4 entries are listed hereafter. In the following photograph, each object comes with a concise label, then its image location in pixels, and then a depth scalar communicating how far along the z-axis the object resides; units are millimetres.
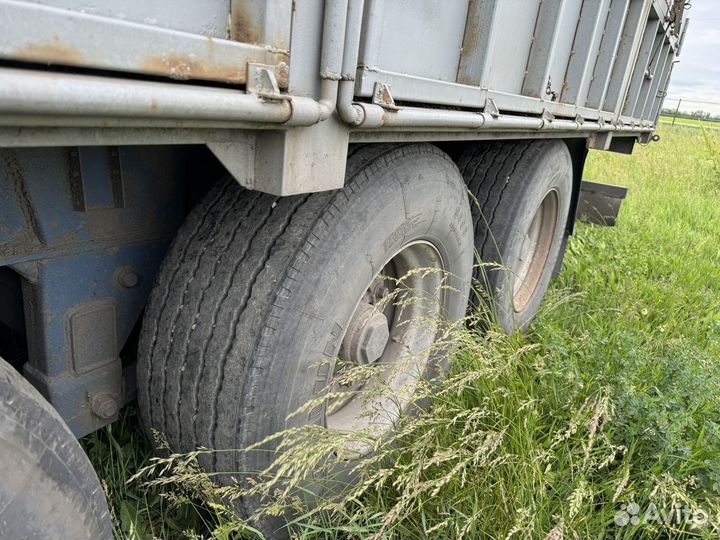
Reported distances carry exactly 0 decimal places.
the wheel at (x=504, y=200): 2479
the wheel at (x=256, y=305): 1312
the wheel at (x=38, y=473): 874
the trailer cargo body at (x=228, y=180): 754
